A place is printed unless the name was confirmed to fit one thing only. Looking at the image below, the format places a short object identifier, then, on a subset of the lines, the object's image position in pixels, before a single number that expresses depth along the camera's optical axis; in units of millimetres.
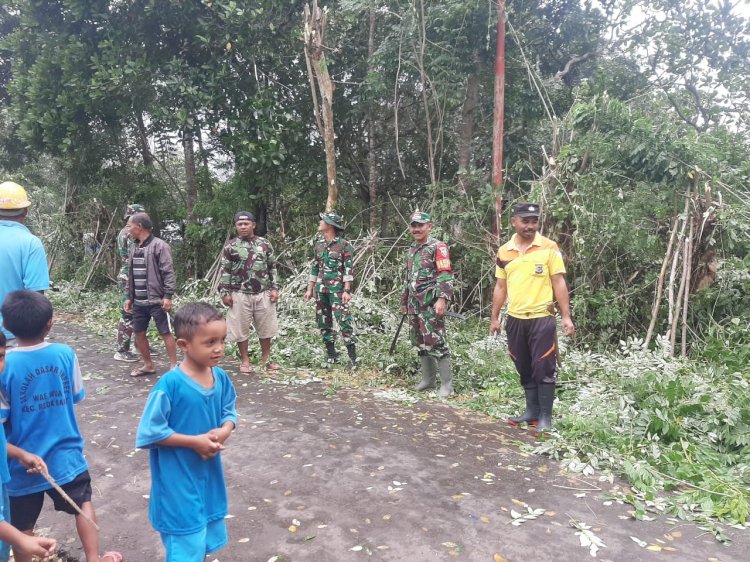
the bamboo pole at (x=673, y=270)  5899
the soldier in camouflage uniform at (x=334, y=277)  6047
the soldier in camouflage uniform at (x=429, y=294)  5094
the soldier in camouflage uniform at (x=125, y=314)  5789
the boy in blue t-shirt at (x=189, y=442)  1991
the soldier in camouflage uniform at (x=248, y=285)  5771
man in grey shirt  5363
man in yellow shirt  4191
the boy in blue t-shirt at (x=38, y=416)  2180
